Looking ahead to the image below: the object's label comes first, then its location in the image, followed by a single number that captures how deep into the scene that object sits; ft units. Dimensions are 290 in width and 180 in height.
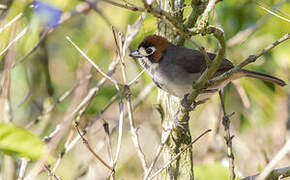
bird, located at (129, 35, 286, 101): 23.89
